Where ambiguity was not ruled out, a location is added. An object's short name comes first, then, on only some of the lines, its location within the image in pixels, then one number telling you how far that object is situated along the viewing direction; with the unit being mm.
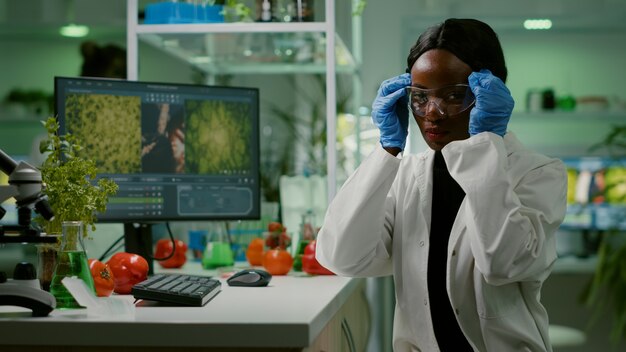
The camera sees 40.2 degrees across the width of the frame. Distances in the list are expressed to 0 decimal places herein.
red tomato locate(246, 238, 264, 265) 2633
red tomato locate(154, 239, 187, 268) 2595
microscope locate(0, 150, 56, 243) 1600
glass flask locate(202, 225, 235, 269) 2629
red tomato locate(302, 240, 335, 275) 2367
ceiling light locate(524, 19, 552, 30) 5344
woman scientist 1708
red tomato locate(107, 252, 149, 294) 1943
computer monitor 2273
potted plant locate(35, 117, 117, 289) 1834
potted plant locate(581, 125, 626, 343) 4859
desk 1427
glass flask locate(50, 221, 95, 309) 1678
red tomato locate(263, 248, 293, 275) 2395
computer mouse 2068
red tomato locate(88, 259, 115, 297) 1831
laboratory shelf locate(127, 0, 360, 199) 2584
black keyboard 1689
